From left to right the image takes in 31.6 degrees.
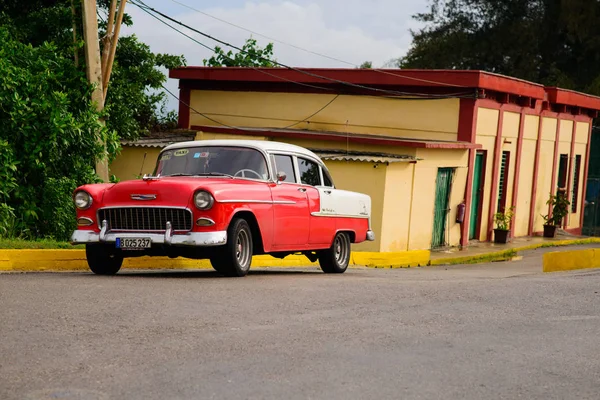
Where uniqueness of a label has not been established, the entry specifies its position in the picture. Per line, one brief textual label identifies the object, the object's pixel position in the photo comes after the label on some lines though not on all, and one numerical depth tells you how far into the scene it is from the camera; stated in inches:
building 968.9
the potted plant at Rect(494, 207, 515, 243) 1189.4
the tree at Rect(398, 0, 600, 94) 2055.9
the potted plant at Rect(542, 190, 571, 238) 1330.0
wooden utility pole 742.5
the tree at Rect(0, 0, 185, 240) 751.7
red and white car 475.2
